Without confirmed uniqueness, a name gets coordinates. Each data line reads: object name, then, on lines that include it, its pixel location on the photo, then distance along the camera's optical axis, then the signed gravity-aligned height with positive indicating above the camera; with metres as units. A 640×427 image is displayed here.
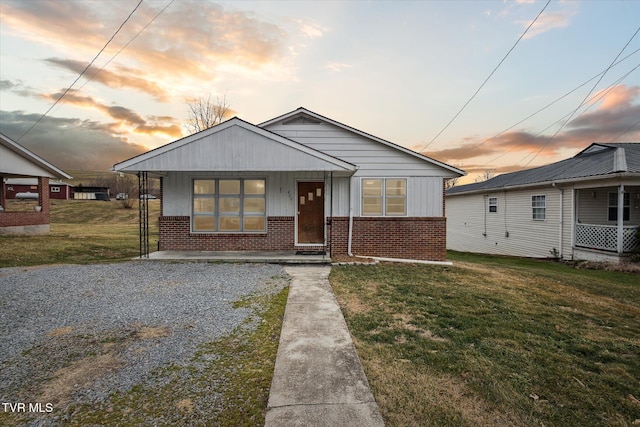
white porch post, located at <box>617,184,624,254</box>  11.99 -0.40
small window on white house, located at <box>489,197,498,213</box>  19.28 +0.54
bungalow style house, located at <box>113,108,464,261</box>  10.48 +0.16
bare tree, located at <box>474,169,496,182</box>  57.46 +7.44
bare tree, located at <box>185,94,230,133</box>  27.39 +9.01
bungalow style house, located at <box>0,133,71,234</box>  15.09 +1.91
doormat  10.10 -1.37
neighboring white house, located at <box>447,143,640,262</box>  12.54 +0.23
